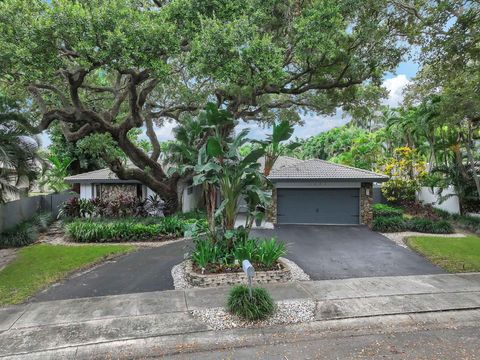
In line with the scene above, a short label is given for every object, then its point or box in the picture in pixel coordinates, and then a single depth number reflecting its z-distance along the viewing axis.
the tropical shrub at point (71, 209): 17.23
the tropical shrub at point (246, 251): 9.13
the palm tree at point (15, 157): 10.95
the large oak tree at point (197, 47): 9.46
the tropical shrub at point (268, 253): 9.18
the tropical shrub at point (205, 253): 8.96
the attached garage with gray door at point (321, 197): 17.72
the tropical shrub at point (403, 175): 21.22
